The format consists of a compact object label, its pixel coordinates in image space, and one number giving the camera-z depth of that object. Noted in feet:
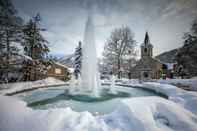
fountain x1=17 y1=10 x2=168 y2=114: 9.21
